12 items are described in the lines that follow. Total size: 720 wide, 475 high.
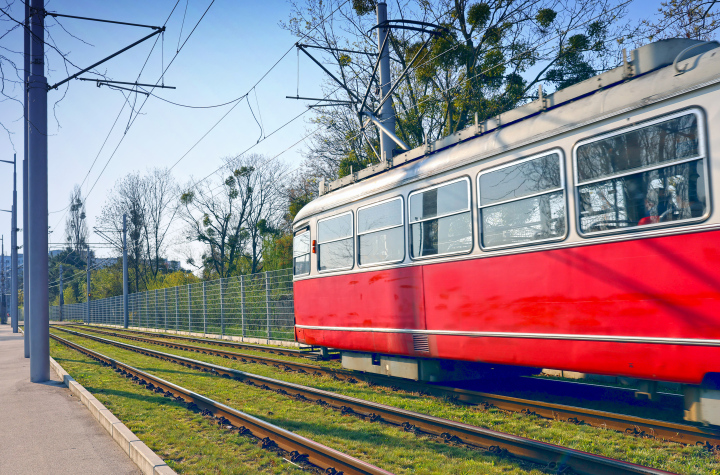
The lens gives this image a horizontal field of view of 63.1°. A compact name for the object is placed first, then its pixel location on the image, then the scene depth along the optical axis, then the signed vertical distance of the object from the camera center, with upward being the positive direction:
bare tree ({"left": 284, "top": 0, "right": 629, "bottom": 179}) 17.12 +6.62
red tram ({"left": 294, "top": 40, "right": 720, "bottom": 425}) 4.98 +0.37
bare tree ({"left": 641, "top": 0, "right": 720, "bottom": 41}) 13.00 +5.75
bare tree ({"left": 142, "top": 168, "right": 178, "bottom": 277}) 56.31 +5.02
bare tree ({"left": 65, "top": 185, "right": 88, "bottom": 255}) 74.12 +8.48
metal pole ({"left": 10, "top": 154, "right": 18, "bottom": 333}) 29.23 +1.92
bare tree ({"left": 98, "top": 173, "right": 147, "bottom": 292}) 55.69 +6.31
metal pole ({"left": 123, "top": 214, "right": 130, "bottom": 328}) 41.94 +0.76
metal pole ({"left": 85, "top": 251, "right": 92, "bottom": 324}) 53.91 -1.55
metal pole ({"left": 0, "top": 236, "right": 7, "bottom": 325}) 71.77 -2.30
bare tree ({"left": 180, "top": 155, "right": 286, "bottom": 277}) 44.59 +4.39
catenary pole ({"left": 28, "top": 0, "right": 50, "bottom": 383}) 11.89 +1.43
